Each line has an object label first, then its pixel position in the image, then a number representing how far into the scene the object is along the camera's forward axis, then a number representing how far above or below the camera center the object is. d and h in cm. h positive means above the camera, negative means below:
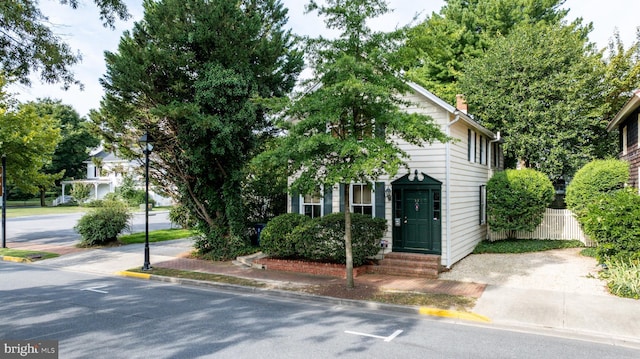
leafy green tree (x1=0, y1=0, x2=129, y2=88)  808 +333
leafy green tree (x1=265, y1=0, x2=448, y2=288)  877 +199
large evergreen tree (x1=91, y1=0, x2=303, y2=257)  1260 +348
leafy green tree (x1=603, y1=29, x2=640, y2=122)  1945 +582
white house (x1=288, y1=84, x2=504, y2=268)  1214 -23
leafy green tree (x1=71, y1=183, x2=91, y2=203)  4397 +17
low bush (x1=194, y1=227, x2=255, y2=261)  1450 -205
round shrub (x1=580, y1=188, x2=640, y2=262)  973 -95
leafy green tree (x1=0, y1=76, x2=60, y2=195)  1748 +244
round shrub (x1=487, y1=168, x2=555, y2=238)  1559 -40
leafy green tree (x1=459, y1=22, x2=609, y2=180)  1780 +444
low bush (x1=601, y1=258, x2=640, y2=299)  885 -211
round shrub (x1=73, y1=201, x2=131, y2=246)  1762 -146
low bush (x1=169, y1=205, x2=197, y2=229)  1991 -123
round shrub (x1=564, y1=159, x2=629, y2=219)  1452 +32
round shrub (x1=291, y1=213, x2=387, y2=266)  1172 -144
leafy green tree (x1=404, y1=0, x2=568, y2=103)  2578 +1148
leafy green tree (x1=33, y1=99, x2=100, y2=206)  5311 +616
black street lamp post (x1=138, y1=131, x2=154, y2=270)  1268 +99
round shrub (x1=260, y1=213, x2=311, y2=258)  1262 -144
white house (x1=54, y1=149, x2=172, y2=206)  4801 +133
